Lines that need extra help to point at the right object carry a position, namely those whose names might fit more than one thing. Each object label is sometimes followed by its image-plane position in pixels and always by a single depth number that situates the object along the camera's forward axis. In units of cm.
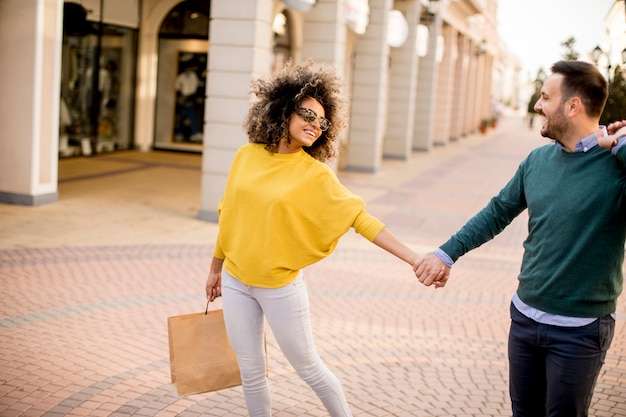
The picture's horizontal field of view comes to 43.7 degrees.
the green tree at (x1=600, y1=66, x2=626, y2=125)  1061
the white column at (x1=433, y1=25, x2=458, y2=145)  3228
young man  303
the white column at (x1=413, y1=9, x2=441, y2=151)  2812
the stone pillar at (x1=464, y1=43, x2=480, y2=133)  4266
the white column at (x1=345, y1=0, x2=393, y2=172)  1898
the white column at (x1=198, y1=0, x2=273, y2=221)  1109
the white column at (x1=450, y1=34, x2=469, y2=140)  3738
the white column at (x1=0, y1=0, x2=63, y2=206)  1130
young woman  349
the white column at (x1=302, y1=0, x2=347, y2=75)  1485
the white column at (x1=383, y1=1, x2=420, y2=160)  2331
